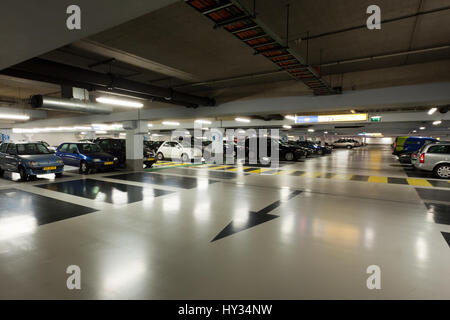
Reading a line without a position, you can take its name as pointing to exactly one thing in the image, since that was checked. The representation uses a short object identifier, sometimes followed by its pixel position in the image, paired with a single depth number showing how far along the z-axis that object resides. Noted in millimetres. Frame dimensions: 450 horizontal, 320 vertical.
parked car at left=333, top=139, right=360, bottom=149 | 37331
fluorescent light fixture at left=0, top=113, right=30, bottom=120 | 13209
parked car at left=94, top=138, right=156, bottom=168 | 13234
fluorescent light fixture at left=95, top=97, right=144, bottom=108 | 8895
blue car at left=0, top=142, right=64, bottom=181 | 8656
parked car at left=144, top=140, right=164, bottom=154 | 21859
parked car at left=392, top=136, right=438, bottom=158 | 15391
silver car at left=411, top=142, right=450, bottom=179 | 9906
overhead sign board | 14134
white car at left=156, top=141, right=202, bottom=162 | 16859
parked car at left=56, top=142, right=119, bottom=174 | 10695
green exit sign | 14305
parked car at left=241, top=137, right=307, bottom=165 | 17344
